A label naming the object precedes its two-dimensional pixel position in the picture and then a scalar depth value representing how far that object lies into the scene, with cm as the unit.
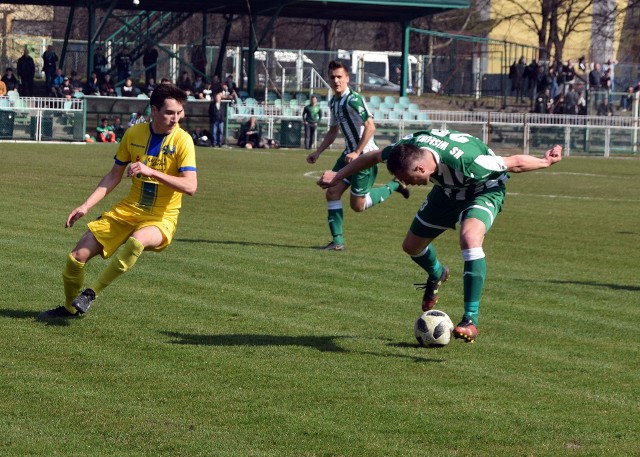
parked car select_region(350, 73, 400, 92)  5394
